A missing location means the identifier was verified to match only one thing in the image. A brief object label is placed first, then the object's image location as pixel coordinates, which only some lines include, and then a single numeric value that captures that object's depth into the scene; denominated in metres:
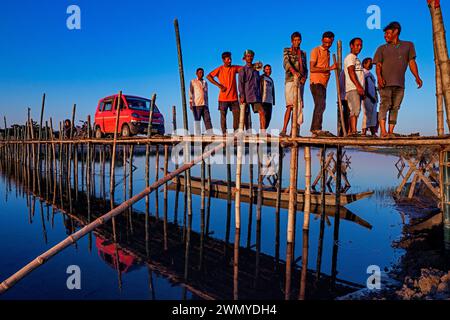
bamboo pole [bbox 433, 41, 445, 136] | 5.62
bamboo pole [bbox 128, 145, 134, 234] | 10.41
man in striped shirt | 8.36
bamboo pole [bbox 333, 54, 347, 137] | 6.81
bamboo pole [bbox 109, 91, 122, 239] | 10.19
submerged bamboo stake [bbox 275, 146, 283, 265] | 8.39
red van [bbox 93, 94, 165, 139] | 12.77
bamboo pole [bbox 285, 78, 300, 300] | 6.55
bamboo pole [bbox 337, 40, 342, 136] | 6.92
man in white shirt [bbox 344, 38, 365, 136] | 6.34
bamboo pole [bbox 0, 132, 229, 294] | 4.36
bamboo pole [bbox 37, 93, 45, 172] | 19.73
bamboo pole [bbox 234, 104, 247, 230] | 7.46
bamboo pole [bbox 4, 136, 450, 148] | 5.12
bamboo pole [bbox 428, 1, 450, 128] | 5.18
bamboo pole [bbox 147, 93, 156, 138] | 10.31
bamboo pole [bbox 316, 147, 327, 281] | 7.04
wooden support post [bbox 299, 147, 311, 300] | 6.81
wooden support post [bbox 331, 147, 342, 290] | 7.20
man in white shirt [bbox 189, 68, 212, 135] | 9.41
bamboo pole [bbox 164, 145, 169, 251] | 8.51
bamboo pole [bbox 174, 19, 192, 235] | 9.29
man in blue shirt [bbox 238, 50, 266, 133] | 7.75
